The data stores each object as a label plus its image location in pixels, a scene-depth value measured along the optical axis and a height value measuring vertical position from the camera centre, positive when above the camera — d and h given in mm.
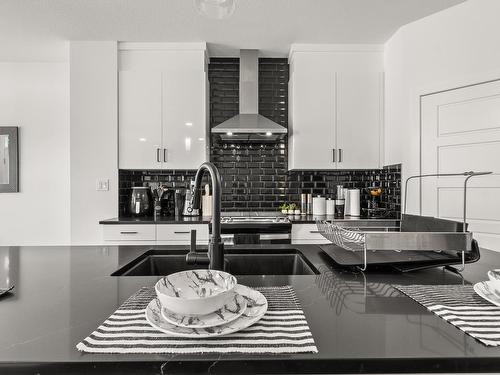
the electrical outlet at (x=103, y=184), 3217 -14
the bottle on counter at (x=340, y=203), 3457 -197
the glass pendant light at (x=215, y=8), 1374 +776
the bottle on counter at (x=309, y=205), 3545 -226
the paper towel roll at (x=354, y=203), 3338 -190
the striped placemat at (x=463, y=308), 637 -289
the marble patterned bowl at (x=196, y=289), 628 -239
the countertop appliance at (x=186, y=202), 3383 -194
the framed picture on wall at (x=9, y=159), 3756 +285
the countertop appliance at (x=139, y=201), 3307 -182
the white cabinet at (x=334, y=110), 3293 +775
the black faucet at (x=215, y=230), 885 -129
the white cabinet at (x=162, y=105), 3244 +802
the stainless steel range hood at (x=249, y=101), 3287 +903
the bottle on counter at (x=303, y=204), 3543 -216
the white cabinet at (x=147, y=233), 2941 -453
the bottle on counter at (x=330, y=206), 3385 -231
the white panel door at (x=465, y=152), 2369 +269
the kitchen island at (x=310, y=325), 545 -302
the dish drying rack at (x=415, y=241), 1038 -182
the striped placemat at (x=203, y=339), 571 -295
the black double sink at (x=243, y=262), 1439 -354
